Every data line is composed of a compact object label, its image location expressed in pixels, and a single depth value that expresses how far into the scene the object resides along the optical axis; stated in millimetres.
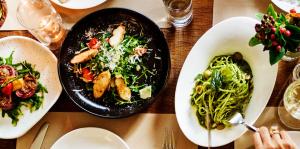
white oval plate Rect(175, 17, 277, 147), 1749
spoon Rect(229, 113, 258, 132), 1736
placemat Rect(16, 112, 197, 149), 1886
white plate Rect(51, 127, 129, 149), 1867
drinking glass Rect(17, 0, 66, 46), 1953
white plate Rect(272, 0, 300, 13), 1800
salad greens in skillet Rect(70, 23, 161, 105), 1889
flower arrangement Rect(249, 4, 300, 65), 1594
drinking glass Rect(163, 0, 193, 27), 1873
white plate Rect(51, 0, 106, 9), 1942
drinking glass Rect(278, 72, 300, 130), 1760
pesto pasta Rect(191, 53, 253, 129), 1797
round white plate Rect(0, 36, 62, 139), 1925
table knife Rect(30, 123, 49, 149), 1923
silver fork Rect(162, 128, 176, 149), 1857
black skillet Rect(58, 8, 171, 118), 1876
